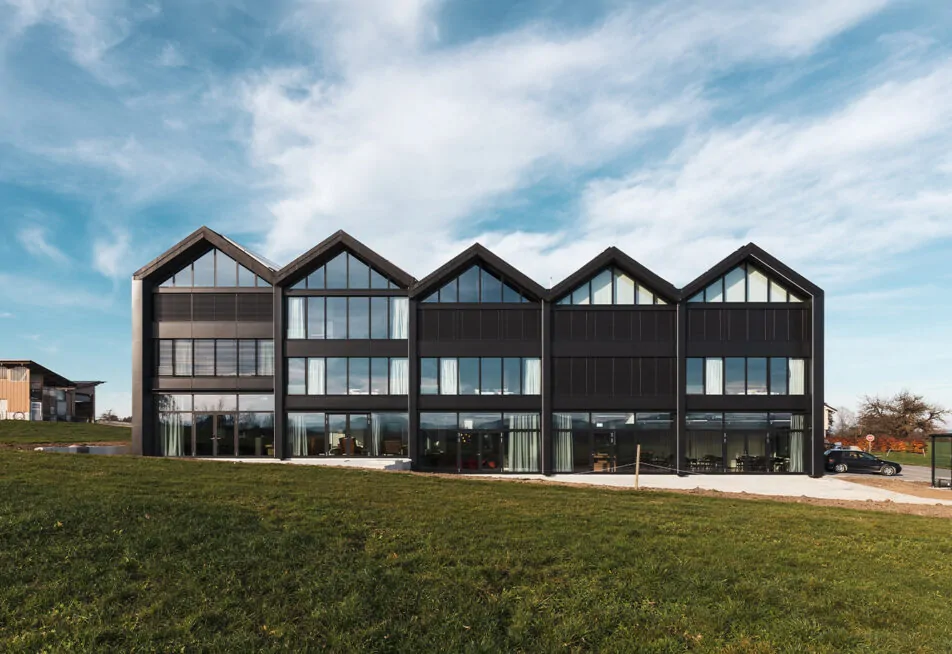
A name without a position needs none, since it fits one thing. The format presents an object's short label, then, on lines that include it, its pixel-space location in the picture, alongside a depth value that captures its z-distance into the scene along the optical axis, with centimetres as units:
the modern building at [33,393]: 4359
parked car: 2981
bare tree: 5125
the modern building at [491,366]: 2611
